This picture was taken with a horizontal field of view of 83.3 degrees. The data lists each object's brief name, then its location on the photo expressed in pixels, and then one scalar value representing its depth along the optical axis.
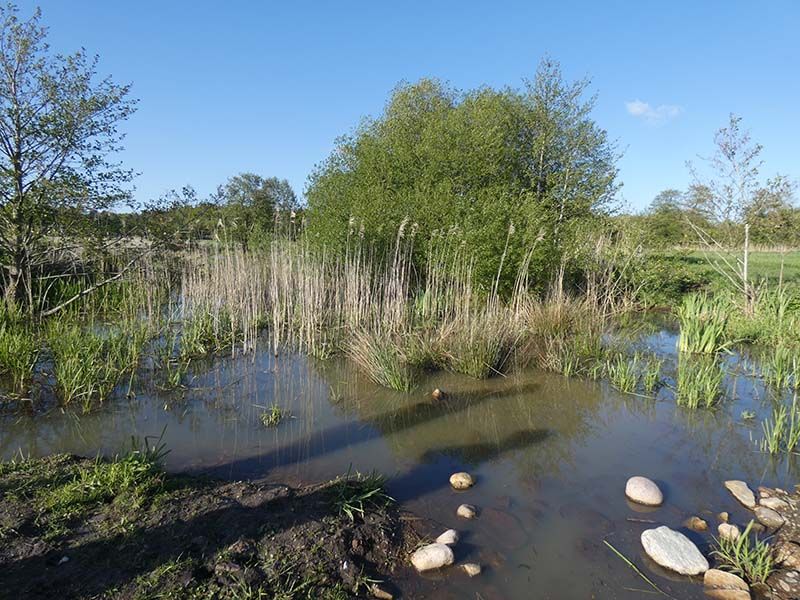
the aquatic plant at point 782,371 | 5.86
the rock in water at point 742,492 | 3.46
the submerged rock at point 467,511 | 3.29
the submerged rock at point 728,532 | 3.00
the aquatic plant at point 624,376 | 5.90
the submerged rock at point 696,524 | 3.18
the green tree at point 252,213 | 9.14
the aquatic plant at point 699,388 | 5.36
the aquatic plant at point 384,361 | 6.01
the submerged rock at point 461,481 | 3.71
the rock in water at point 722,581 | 2.58
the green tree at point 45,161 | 6.41
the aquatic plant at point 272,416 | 4.88
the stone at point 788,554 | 2.77
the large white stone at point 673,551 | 2.74
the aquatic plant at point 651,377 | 5.86
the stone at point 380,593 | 2.50
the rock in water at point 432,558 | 2.75
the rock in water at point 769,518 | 3.20
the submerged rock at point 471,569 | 2.72
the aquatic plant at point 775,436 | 4.16
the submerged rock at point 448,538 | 2.94
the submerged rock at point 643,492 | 3.47
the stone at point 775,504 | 3.37
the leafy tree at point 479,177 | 9.79
